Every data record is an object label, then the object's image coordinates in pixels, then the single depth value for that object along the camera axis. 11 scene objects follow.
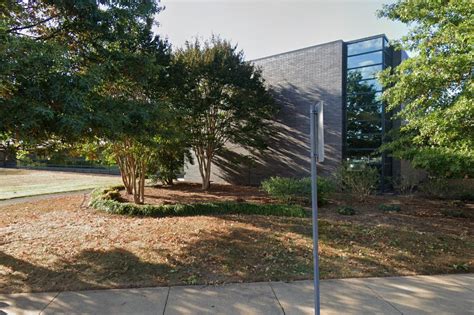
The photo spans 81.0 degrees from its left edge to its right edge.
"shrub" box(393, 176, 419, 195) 12.22
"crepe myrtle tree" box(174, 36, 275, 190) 12.70
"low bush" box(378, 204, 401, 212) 9.24
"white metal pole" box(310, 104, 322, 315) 2.72
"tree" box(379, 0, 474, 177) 5.56
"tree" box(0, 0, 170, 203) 4.22
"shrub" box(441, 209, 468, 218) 8.88
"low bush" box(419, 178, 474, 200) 12.18
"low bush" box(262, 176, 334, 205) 9.27
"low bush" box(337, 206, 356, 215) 8.44
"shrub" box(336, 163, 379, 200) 10.48
